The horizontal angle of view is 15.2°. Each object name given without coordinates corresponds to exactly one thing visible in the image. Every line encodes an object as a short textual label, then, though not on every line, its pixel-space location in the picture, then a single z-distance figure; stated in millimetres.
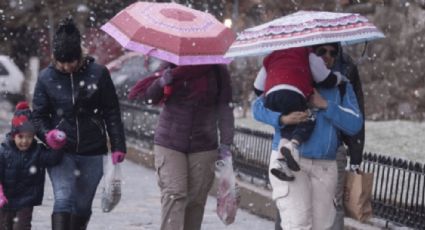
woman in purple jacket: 11306
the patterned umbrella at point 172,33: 11280
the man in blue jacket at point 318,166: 9446
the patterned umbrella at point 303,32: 9279
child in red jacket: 9300
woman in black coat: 10894
